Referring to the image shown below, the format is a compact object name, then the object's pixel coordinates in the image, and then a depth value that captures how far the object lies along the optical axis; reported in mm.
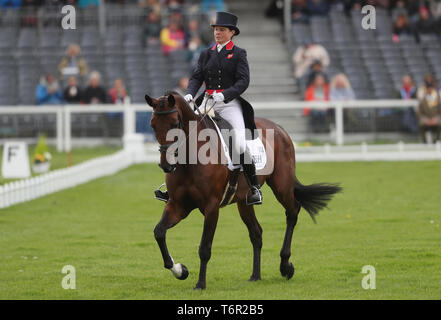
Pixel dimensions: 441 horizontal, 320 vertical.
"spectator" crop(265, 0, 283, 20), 28781
